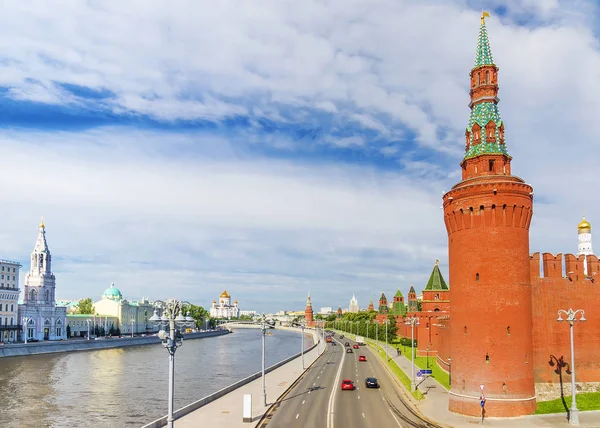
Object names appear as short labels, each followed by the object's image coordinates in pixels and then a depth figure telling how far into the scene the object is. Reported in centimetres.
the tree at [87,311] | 19695
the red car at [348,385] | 5119
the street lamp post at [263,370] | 4169
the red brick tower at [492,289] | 3719
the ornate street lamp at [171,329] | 2352
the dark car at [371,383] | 5256
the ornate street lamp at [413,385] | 4811
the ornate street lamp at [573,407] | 3372
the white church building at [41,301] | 14400
